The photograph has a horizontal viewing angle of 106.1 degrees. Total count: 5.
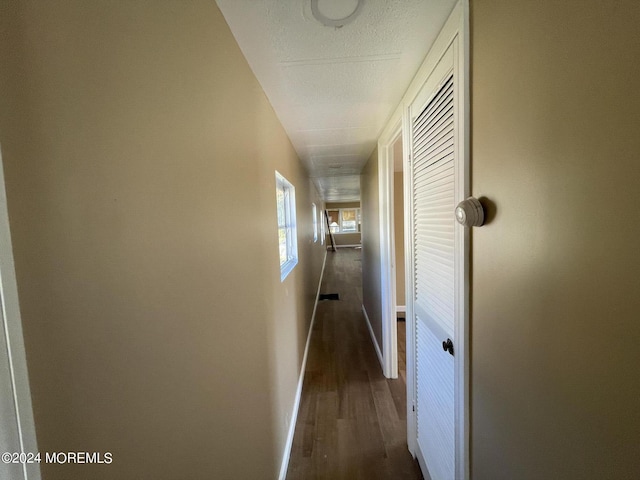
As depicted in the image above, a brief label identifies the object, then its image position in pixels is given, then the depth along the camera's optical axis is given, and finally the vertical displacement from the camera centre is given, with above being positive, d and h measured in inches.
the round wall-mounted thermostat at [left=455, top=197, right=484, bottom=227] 29.9 +0.7
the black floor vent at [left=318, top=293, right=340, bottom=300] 199.6 -60.7
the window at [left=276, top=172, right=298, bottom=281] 96.8 +0.9
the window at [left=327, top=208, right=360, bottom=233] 489.4 +6.3
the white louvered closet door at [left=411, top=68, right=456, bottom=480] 40.4 -10.0
